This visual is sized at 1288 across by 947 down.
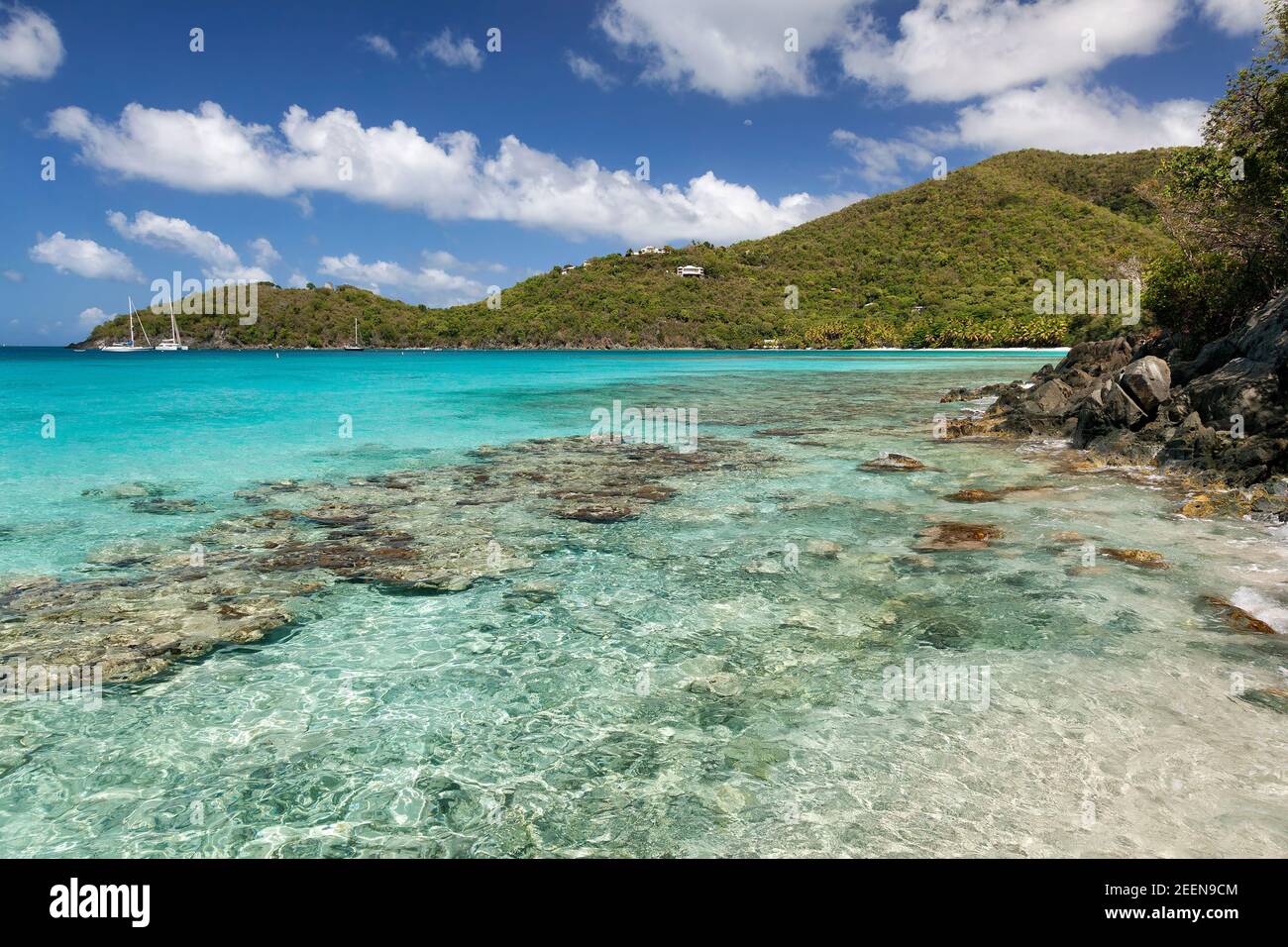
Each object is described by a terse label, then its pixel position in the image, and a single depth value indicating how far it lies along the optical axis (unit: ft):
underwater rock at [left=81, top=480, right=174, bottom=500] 52.31
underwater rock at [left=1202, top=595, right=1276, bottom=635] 25.48
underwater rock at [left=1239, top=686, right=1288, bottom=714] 20.29
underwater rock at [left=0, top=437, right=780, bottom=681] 26.43
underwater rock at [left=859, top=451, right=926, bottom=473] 59.45
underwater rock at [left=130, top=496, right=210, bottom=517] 46.98
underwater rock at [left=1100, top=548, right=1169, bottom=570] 33.19
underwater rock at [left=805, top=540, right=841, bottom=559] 36.63
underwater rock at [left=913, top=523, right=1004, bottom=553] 36.86
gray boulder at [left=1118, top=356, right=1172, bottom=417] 62.03
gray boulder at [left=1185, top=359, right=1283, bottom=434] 49.19
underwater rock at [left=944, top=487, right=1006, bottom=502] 47.33
